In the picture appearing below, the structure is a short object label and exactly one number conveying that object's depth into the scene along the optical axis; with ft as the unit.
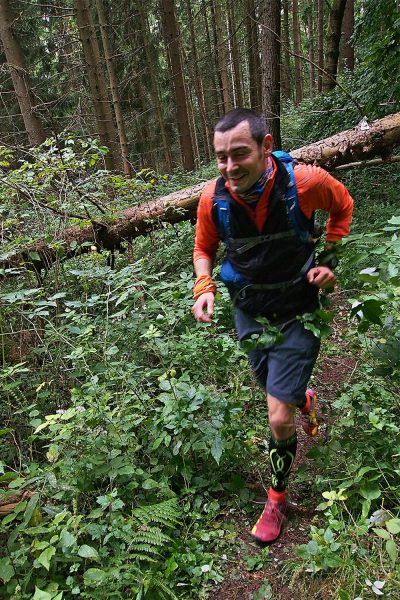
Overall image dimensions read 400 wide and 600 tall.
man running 7.19
